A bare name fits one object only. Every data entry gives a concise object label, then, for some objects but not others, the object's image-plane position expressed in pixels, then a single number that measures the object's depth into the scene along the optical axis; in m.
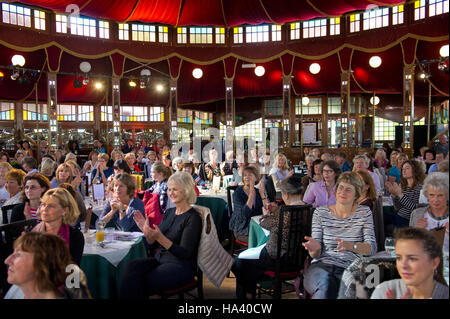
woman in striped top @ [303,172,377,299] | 2.51
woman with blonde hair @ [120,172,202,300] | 2.58
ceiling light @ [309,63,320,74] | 12.16
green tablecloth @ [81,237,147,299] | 2.86
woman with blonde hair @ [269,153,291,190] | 6.05
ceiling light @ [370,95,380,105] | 14.28
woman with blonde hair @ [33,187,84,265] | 2.56
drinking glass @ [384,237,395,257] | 2.57
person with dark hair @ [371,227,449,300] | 1.49
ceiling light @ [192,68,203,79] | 12.95
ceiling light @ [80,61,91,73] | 12.23
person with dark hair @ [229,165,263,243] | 4.16
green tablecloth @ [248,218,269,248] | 3.77
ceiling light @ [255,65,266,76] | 12.39
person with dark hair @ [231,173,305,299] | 2.99
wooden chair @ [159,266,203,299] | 2.73
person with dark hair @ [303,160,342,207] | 4.14
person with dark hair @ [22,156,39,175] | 5.32
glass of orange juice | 3.00
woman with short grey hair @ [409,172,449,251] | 1.57
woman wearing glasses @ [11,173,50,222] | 3.29
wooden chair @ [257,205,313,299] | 2.94
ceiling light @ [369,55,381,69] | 10.81
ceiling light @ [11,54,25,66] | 9.84
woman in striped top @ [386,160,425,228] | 3.97
